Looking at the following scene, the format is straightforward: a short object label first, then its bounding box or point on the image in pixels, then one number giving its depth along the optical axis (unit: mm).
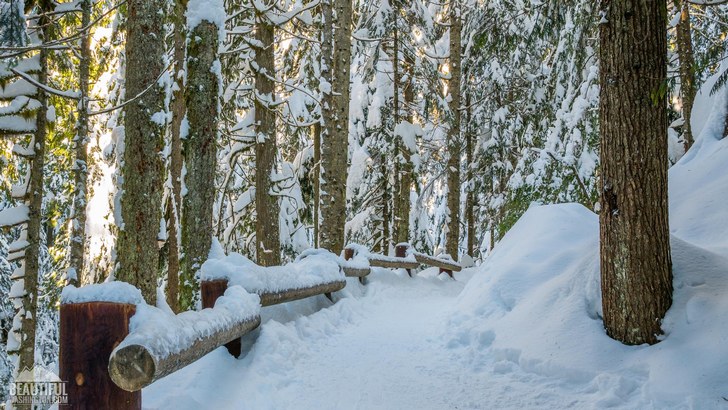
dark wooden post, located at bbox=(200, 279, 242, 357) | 4410
